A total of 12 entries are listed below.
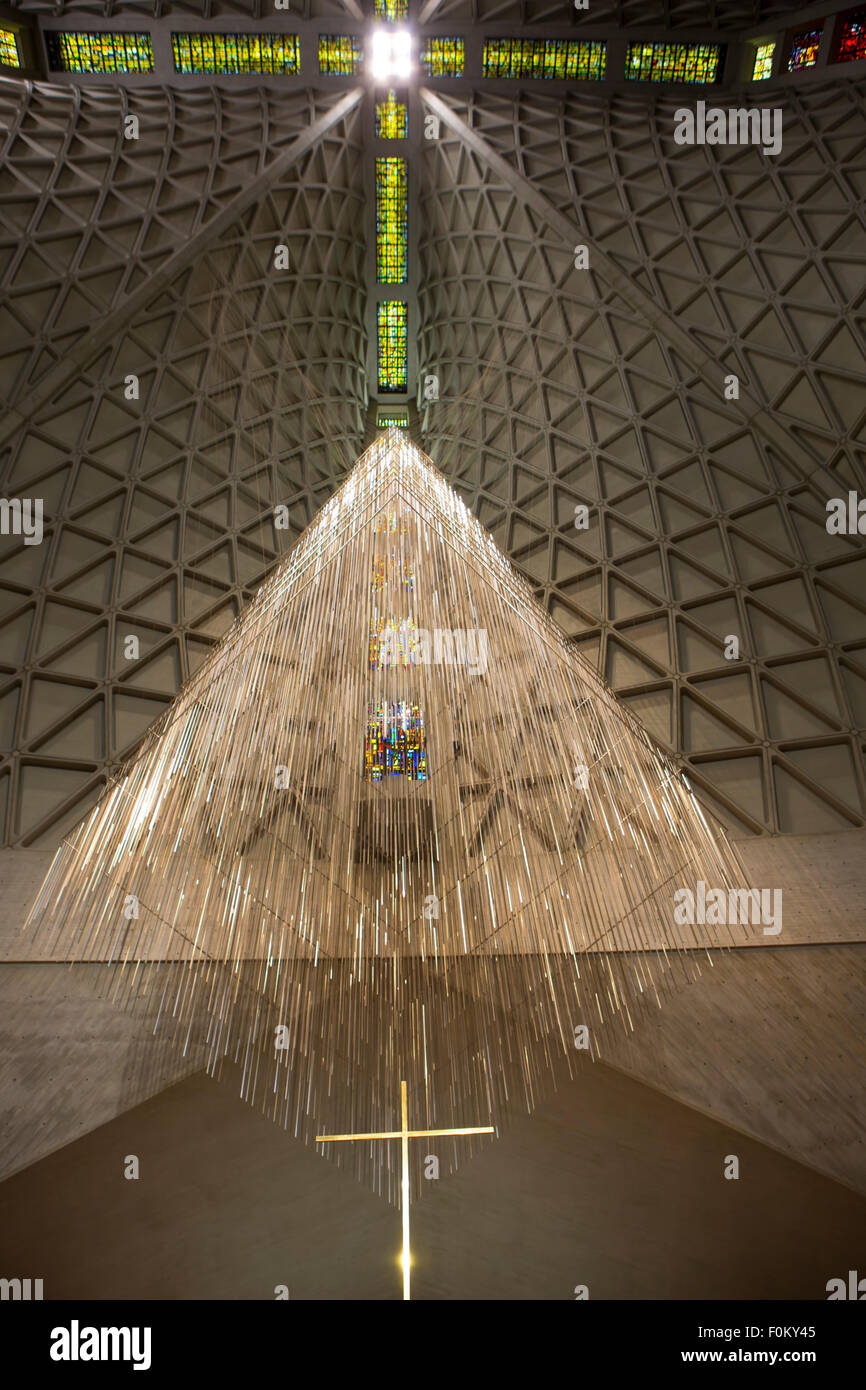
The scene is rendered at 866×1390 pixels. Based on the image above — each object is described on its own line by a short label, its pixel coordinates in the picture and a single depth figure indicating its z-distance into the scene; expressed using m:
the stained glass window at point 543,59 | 20.06
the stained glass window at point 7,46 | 19.20
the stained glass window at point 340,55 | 19.94
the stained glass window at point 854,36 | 17.06
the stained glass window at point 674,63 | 19.55
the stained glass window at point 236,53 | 19.69
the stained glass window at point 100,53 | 19.59
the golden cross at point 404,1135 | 5.75
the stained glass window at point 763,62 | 18.80
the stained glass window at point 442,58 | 20.16
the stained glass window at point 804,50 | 17.83
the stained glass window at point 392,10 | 20.36
